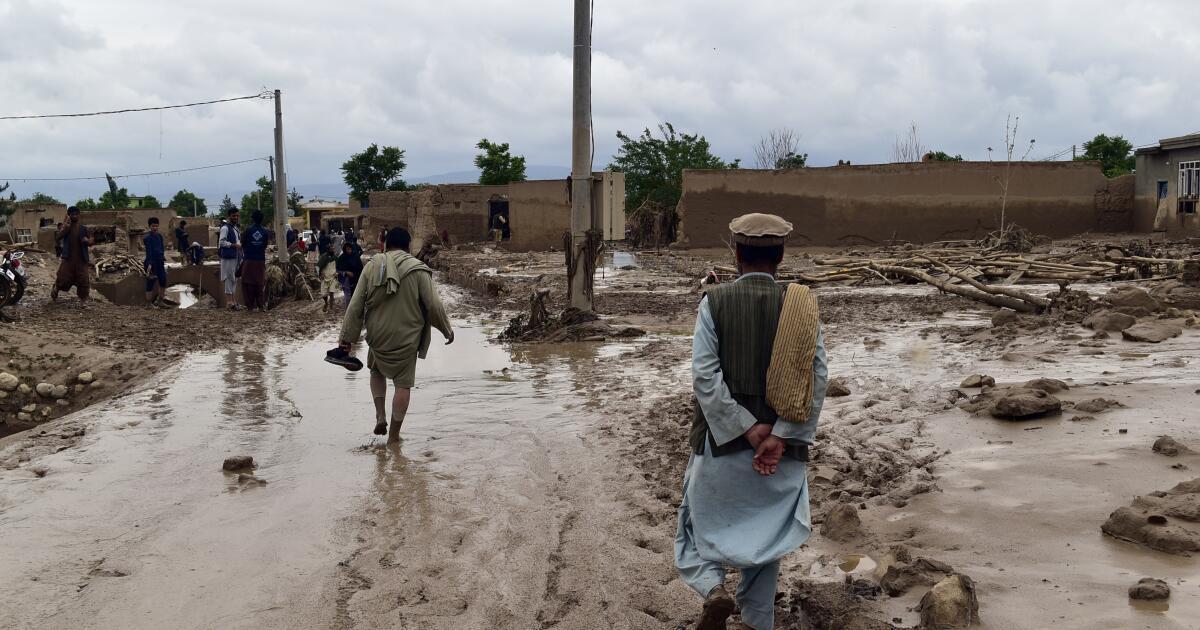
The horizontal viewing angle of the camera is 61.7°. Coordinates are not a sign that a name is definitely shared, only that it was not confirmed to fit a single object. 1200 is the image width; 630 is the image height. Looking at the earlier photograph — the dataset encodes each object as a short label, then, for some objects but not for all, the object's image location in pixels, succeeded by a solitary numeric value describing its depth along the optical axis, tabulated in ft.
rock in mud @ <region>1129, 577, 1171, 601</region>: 10.87
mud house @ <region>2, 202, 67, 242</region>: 141.38
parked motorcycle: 48.75
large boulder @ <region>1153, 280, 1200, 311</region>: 32.64
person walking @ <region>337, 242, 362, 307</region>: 46.85
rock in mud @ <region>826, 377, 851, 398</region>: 23.80
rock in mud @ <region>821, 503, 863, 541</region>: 14.51
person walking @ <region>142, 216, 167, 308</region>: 53.16
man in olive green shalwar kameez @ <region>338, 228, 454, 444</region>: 22.54
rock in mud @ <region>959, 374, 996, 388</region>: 22.29
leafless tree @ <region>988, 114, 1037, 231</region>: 74.26
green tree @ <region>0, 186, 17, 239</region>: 126.00
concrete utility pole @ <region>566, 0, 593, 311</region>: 39.55
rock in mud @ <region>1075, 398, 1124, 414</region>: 19.06
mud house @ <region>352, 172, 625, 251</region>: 100.83
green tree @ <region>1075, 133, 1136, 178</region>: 118.11
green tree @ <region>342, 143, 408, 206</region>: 209.67
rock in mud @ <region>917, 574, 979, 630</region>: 10.91
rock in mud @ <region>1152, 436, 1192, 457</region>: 16.00
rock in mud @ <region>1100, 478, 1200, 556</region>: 12.25
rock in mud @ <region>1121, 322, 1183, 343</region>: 26.81
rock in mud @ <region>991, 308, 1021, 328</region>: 31.65
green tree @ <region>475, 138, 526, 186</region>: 178.09
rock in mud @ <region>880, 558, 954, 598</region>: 12.24
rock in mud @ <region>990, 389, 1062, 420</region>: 19.06
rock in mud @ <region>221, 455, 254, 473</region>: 20.24
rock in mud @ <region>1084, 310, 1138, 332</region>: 28.50
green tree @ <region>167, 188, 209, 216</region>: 290.76
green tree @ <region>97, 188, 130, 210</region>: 211.96
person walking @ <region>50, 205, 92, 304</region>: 49.55
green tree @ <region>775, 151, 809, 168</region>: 141.38
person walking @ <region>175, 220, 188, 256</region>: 100.91
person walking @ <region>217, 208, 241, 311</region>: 49.47
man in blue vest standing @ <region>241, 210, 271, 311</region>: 47.06
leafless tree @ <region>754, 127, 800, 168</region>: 150.61
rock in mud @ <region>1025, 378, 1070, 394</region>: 20.84
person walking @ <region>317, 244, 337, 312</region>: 54.24
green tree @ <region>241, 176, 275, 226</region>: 223.30
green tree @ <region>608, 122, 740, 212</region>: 135.44
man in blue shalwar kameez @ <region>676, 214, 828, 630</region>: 10.65
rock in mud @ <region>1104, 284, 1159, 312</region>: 31.24
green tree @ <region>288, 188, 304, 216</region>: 256.32
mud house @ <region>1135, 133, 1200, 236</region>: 70.74
